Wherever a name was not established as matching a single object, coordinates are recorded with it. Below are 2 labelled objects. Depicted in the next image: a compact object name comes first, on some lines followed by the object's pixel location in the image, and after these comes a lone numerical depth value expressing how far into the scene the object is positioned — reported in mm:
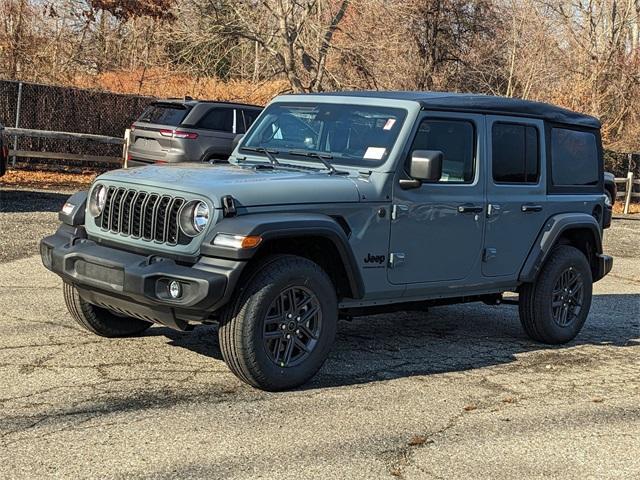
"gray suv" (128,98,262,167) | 15609
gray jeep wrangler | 5523
